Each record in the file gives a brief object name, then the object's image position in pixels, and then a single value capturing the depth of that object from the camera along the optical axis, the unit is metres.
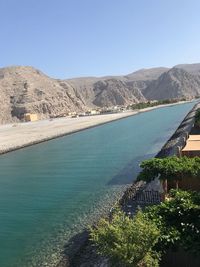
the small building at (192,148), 16.08
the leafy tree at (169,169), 12.51
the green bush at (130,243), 7.06
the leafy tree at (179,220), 7.72
